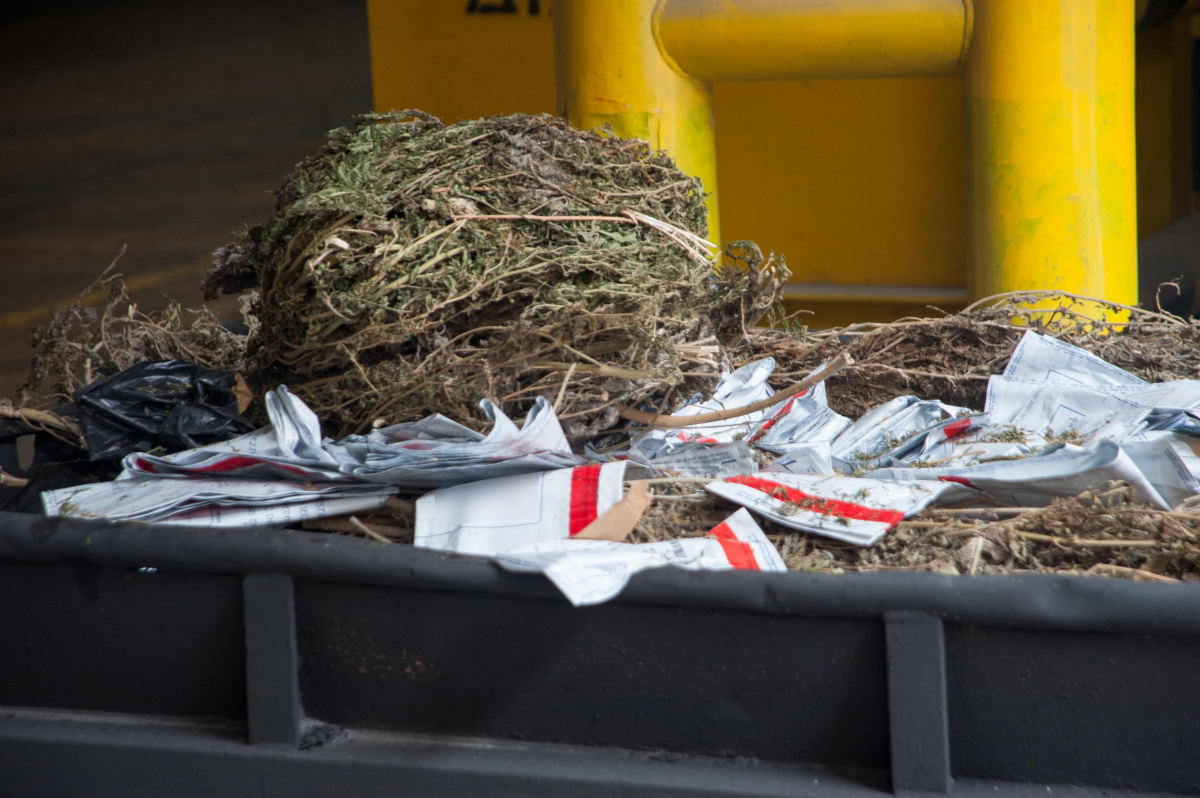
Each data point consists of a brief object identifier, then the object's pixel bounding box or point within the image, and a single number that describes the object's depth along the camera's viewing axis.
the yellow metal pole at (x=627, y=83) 7.59
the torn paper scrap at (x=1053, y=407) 6.78
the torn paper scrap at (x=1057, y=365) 6.98
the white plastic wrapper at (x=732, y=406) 6.84
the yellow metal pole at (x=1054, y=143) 7.41
